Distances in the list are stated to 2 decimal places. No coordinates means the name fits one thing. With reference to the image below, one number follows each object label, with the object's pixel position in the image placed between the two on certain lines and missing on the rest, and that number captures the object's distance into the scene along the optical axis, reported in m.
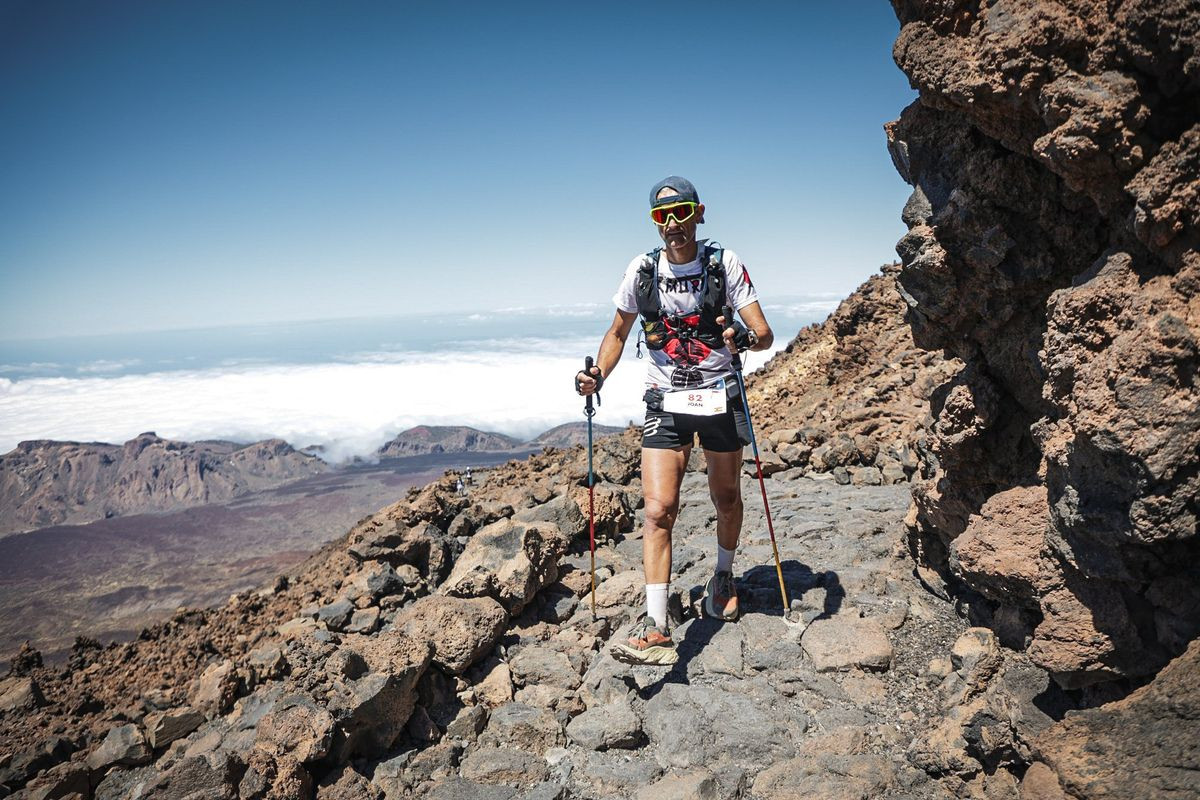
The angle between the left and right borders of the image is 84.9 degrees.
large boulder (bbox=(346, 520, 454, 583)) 7.61
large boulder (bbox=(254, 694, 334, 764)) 4.53
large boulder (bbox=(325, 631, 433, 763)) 4.77
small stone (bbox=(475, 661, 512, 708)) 5.38
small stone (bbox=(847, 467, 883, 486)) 9.31
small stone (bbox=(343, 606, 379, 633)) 6.60
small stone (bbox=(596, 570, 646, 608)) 6.41
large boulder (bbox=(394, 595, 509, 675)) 5.49
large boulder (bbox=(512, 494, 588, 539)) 7.93
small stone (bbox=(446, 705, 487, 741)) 5.04
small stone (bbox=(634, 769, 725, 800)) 3.89
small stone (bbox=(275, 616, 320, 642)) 6.74
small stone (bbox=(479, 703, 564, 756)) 4.81
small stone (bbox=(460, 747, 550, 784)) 4.50
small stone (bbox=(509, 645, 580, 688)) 5.44
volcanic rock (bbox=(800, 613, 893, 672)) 4.72
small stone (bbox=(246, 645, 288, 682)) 6.13
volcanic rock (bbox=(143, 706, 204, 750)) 5.63
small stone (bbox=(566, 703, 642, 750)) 4.55
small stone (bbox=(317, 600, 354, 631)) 6.70
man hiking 4.96
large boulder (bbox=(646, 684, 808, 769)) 4.23
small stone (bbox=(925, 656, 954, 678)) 4.44
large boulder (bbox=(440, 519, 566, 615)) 6.24
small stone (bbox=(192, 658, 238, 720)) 5.88
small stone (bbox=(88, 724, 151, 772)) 5.53
